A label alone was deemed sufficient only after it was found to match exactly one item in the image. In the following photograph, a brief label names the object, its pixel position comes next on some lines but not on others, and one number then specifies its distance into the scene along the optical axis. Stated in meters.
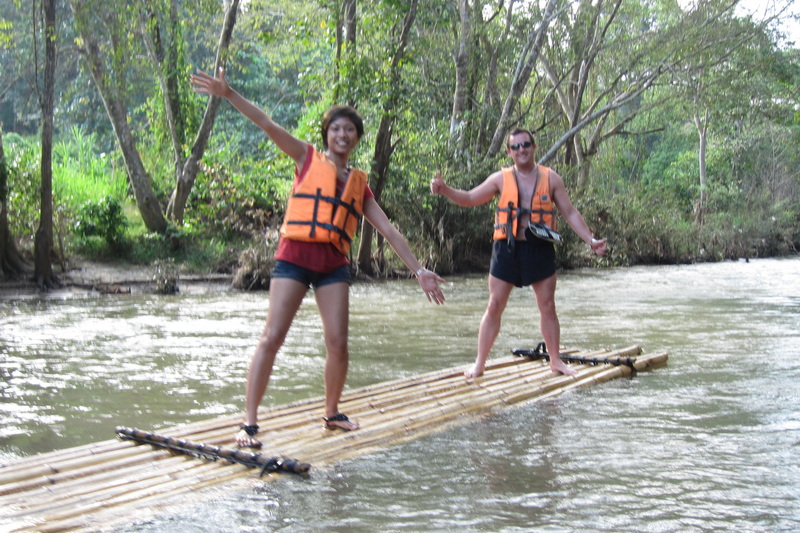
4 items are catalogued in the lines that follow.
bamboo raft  3.63
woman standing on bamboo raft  4.59
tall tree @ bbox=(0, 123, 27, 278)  14.05
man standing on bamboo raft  6.67
